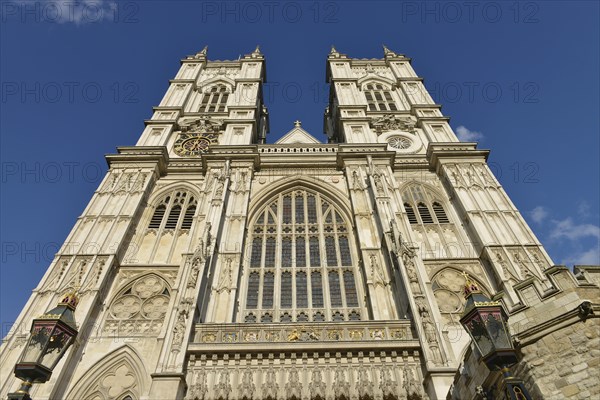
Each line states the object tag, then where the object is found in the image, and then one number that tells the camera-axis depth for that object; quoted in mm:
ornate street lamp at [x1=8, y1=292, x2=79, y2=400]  6891
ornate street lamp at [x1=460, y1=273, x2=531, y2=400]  5980
